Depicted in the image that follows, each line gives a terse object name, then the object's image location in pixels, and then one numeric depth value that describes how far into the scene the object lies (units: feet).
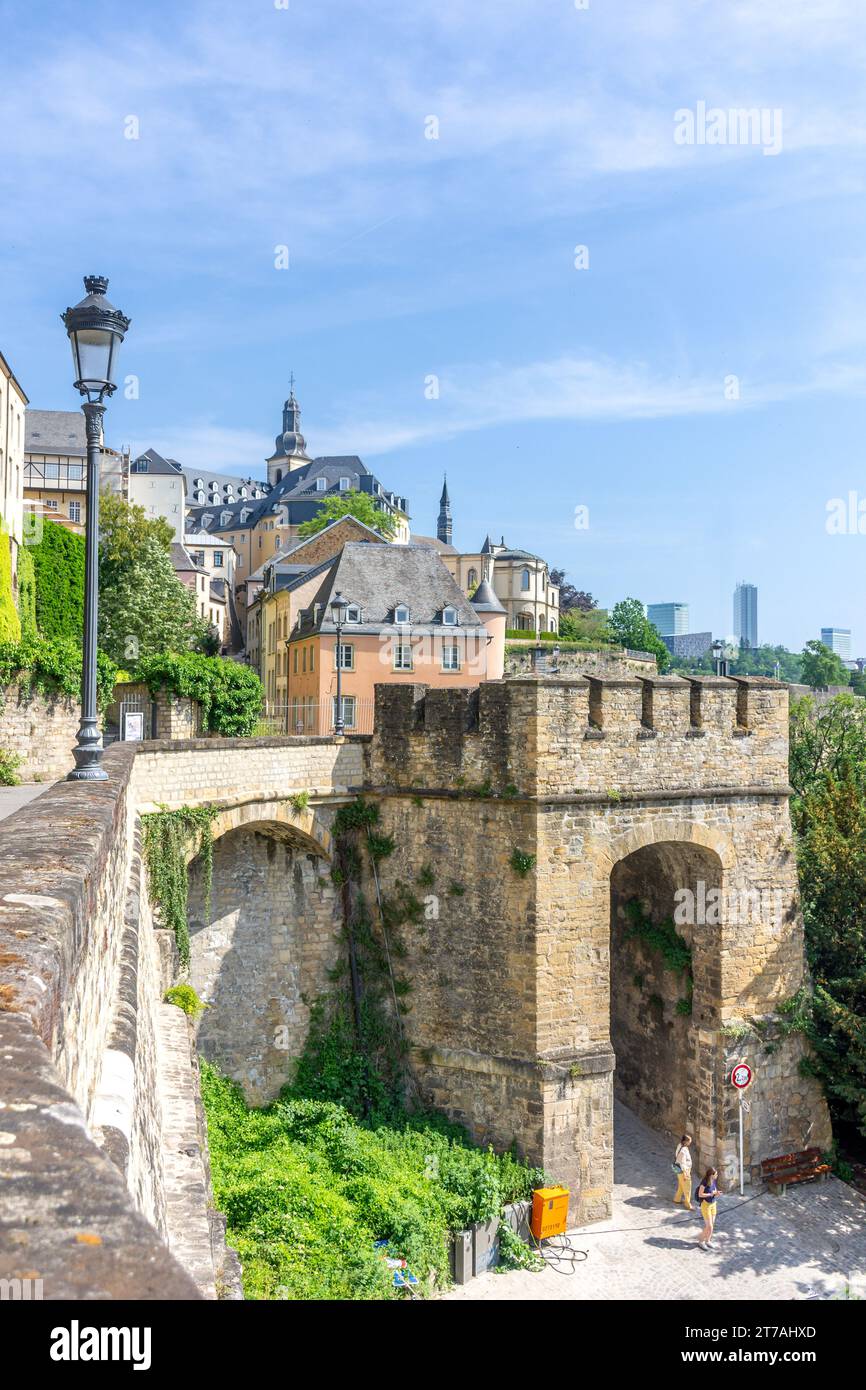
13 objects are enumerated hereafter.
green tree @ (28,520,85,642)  118.52
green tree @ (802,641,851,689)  350.02
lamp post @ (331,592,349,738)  59.90
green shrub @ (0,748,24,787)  74.18
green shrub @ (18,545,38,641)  111.24
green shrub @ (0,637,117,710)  80.33
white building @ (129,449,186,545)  278.67
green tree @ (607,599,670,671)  276.21
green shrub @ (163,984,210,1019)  43.03
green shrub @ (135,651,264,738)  89.56
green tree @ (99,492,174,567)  144.36
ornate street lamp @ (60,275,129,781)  27.48
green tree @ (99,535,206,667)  132.98
